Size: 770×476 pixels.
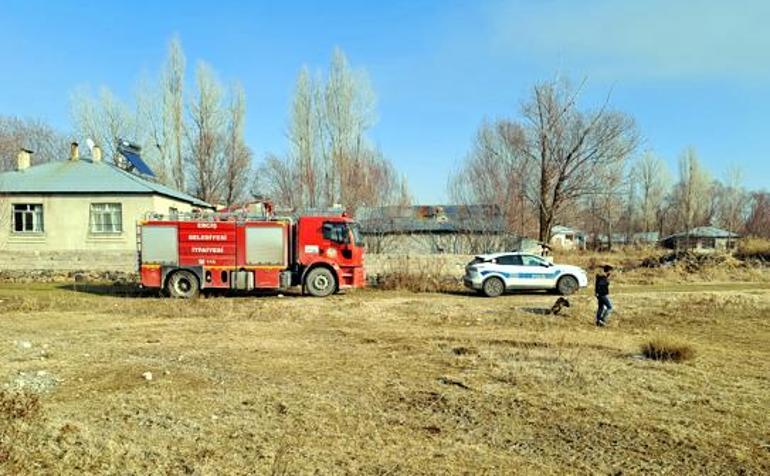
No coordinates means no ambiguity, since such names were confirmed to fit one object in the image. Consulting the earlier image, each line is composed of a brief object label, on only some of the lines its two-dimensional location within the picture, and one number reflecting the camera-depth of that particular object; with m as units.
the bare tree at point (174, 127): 46.16
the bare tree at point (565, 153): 37.09
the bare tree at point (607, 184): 37.75
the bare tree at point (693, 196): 79.75
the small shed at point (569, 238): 78.59
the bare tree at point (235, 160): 47.78
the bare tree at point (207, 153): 46.44
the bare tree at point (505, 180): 36.38
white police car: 21.02
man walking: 14.14
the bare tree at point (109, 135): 47.31
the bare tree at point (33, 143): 48.66
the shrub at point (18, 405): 5.96
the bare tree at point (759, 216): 80.62
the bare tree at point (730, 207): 86.44
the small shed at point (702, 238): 64.21
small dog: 15.79
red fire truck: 19.91
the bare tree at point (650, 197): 87.25
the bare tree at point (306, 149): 44.47
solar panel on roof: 33.59
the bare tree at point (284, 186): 45.31
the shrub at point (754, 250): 35.03
